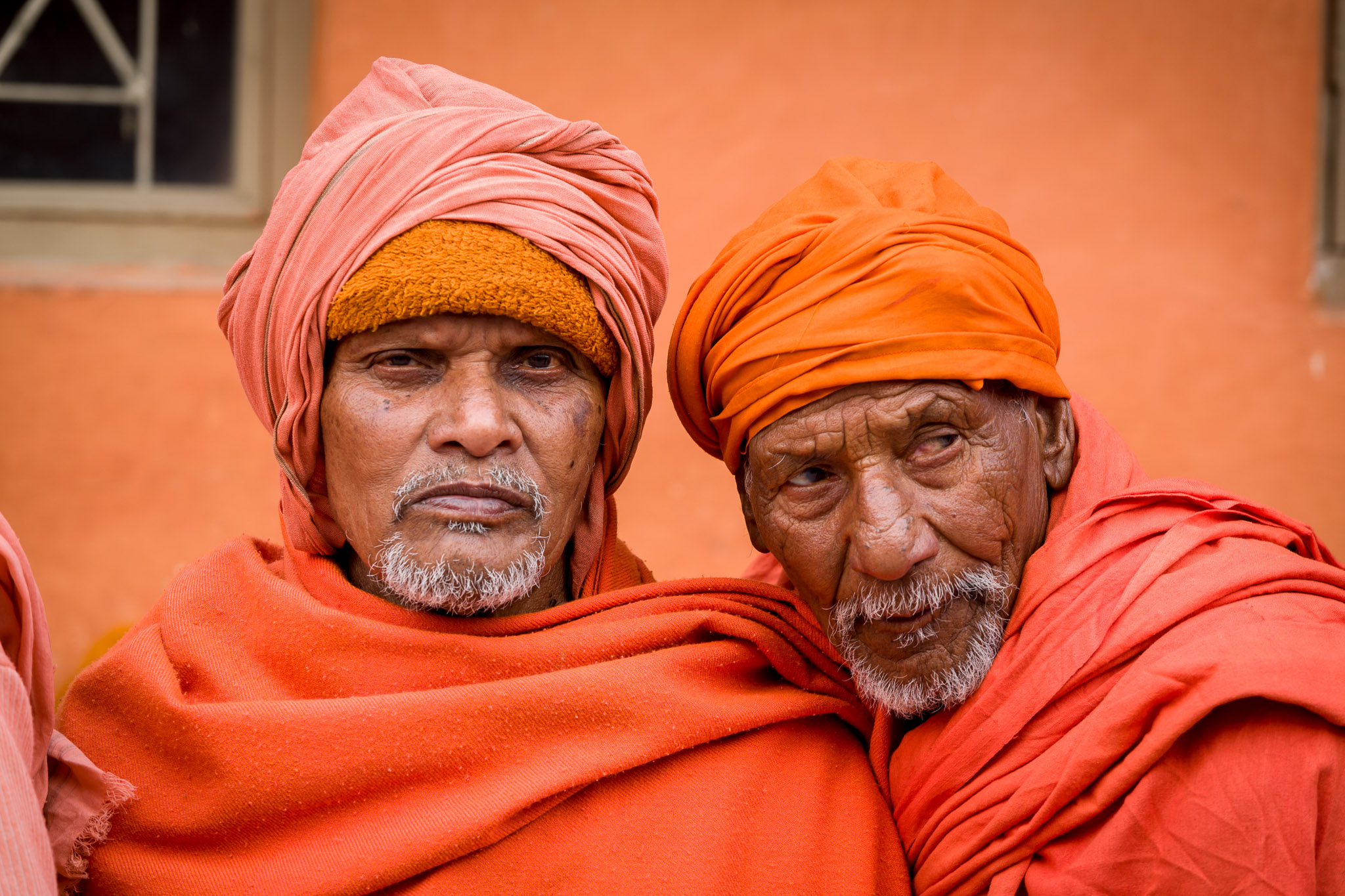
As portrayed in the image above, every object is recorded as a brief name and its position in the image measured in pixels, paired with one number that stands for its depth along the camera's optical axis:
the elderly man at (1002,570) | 1.24
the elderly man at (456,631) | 1.31
